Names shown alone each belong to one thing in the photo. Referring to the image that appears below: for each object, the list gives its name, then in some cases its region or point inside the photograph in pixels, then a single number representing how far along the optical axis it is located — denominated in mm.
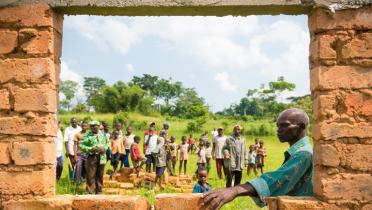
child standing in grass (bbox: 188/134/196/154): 18194
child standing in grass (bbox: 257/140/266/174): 14633
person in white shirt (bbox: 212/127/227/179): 11242
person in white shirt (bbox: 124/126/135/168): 12702
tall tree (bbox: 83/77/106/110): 80438
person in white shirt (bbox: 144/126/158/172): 11041
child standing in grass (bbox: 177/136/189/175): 13745
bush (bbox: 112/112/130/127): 33588
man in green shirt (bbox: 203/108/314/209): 3260
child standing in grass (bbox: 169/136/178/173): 13663
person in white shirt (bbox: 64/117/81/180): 9867
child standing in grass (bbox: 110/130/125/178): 11763
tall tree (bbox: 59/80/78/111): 65450
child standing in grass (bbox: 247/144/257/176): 14252
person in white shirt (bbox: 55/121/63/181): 8895
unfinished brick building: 3191
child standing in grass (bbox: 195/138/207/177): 13059
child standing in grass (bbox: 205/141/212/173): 14071
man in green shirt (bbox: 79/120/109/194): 8281
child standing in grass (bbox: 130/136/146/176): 11523
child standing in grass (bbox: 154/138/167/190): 10008
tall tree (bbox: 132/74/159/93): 72750
